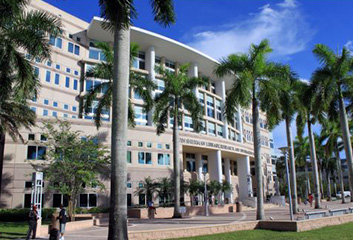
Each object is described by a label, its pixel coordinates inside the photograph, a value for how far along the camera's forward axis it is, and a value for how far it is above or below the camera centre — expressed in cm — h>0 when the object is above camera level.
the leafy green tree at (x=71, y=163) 2547 +214
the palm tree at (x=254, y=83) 2125 +640
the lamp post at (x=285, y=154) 1930 +191
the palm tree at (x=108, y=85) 2752 +841
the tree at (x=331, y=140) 4988 +675
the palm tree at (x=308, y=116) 2622 +624
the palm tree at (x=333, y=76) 2444 +774
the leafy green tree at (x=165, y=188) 3400 +14
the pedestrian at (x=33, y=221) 1555 -128
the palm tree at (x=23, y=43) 1588 +695
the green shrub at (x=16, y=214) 2720 -172
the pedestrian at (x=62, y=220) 1555 -127
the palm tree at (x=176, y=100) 2884 +735
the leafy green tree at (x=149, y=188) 3391 +17
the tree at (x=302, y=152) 6878 +687
